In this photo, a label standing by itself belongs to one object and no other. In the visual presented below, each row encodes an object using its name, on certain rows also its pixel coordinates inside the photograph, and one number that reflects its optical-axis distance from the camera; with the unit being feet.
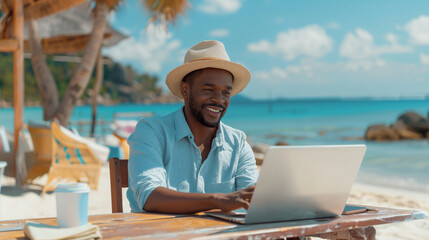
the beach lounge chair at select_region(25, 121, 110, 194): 16.69
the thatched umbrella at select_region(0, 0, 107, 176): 17.74
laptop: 4.04
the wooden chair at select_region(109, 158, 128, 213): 6.24
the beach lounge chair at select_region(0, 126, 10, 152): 18.22
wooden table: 3.90
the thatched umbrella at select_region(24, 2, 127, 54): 26.20
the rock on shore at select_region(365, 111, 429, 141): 60.34
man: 5.68
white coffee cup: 3.92
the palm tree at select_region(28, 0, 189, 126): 21.40
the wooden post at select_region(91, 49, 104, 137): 37.58
